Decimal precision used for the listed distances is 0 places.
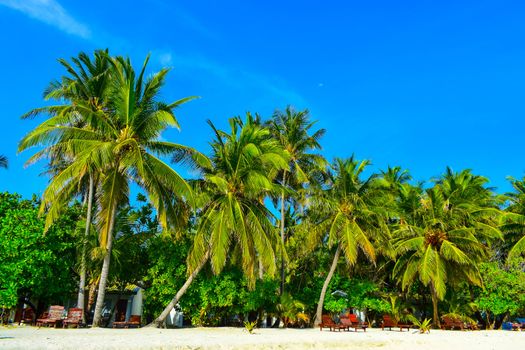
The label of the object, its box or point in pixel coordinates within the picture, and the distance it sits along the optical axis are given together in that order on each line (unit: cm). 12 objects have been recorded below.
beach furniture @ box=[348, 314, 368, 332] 1989
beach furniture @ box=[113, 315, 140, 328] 1857
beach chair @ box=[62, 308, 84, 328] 1627
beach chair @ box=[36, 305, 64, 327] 1636
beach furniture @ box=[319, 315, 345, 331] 2008
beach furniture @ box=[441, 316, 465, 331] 2462
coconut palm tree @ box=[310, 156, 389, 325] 2352
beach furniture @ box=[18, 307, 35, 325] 2341
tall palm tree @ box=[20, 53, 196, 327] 1595
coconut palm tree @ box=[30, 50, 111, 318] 1956
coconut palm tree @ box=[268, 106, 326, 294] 2614
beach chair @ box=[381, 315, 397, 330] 2362
